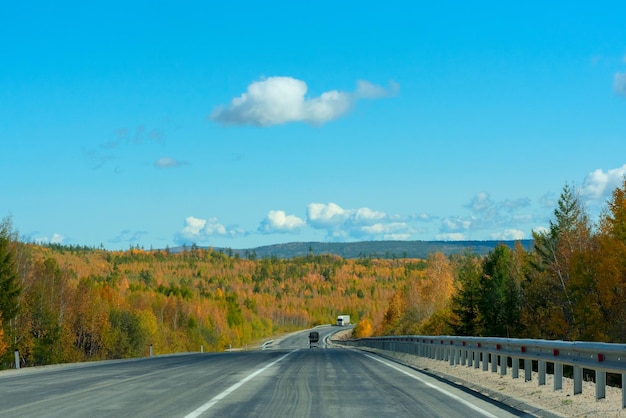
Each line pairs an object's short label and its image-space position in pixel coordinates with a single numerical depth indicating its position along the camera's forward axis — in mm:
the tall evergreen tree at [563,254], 70688
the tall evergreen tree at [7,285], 64069
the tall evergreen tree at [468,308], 78750
